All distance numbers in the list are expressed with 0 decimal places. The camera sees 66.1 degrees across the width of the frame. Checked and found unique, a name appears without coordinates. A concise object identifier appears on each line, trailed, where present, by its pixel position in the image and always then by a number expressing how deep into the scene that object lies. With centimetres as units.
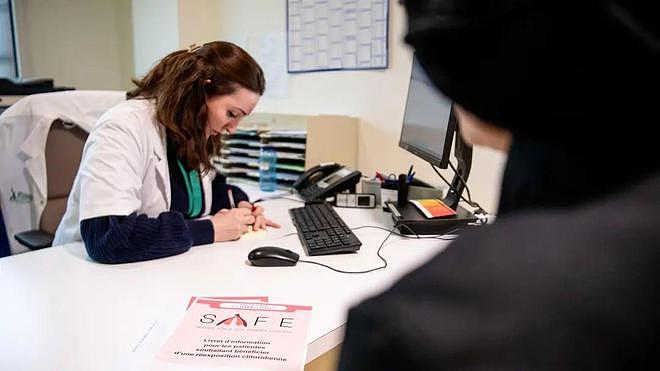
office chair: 173
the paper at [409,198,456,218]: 143
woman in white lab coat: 116
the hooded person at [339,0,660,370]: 25
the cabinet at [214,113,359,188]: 223
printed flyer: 74
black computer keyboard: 125
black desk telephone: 183
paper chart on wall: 221
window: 299
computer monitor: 132
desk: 78
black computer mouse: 115
